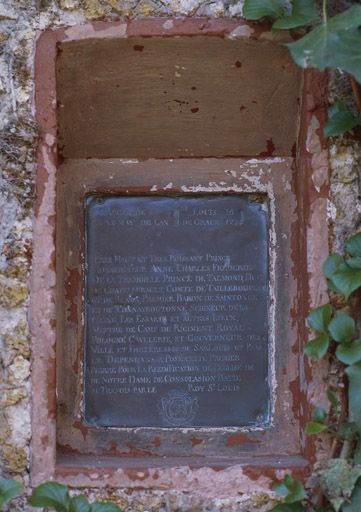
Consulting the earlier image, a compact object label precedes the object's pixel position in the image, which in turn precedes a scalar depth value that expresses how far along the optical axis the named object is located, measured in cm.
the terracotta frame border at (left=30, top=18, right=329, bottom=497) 191
